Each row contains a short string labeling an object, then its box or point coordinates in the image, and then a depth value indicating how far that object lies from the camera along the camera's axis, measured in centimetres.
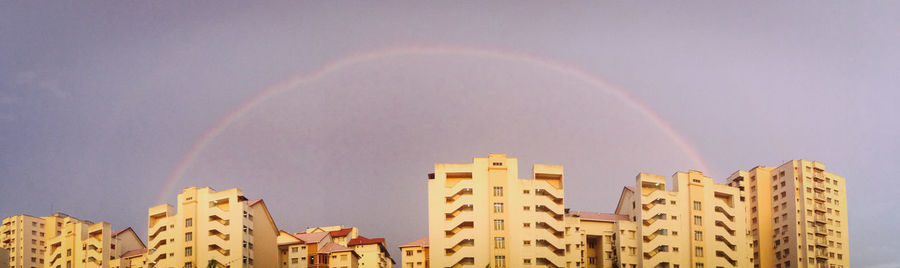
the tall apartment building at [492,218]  8394
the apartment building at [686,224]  8981
